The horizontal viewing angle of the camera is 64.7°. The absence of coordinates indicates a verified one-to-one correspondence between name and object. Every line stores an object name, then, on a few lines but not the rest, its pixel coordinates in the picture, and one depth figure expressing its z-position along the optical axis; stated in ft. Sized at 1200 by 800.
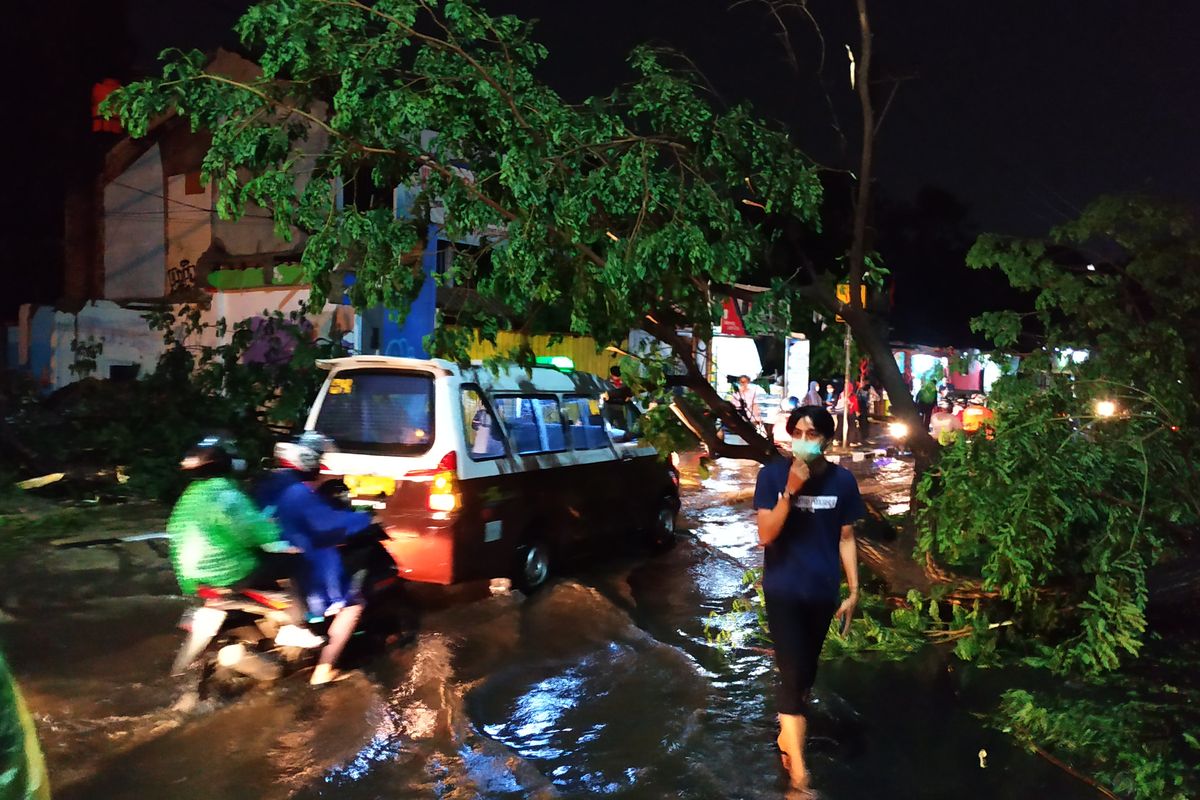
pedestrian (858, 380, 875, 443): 74.59
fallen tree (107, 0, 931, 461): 20.33
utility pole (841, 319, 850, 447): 65.94
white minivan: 22.12
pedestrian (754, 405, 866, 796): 13.79
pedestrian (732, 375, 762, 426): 53.21
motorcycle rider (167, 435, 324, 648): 16.58
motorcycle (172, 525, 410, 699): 17.33
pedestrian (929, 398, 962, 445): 51.82
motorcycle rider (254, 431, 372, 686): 17.70
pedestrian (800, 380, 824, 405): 63.10
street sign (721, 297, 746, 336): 72.05
